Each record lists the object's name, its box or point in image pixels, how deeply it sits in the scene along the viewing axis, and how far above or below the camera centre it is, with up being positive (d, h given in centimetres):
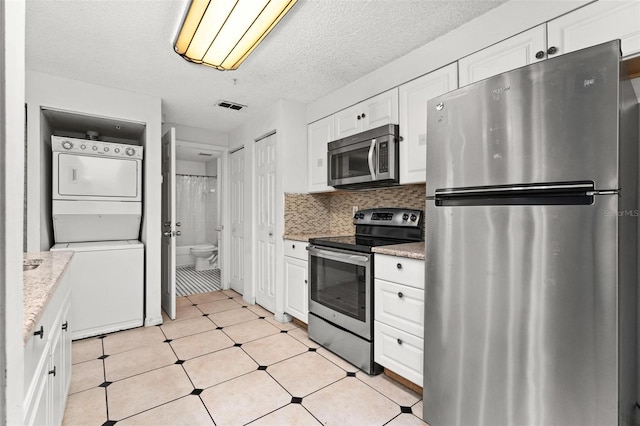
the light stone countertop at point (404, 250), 185 -24
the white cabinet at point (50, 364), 91 -57
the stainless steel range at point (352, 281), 220 -53
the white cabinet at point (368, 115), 243 +82
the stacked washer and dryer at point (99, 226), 276 -13
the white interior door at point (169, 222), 318 -10
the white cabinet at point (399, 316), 186 -65
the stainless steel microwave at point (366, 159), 237 +44
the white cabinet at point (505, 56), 164 +89
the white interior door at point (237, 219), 417 -9
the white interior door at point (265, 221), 340 -10
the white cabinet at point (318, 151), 308 +63
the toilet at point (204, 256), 572 -80
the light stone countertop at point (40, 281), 87 -28
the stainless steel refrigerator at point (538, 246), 113 -14
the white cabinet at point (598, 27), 136 +86
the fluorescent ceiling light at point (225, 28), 165 +108
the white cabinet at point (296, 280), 290 -65
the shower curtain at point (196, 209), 631 +7
